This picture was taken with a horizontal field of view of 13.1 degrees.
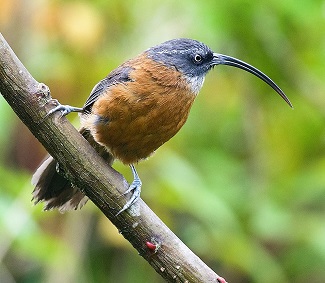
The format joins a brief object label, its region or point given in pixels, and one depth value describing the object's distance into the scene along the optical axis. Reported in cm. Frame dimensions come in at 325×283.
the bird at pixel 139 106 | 735
